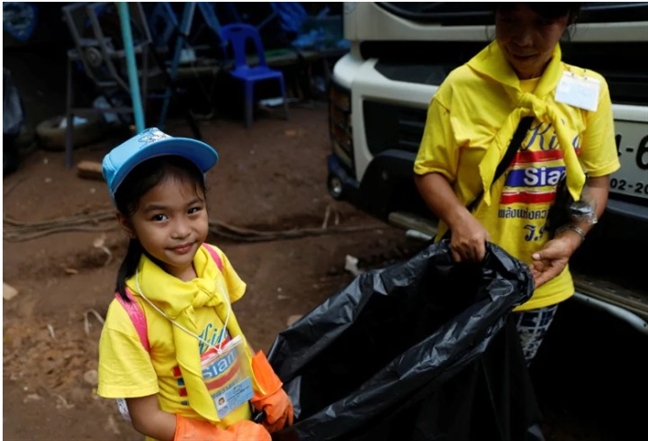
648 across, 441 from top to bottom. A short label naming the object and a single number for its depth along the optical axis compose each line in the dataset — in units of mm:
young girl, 1244
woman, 1523
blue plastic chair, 6762
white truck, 1903
